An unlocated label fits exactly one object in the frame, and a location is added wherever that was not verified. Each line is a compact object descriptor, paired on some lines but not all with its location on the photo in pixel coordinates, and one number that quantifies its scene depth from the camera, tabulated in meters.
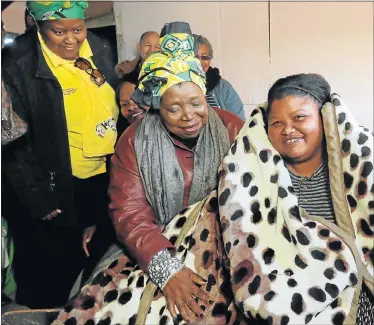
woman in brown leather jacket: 1.10
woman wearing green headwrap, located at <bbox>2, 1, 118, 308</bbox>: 1.28
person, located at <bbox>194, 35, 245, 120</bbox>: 1.21
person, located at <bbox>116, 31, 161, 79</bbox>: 1.24
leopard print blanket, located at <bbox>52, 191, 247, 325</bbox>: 1.05
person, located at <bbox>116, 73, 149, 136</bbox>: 1.26
